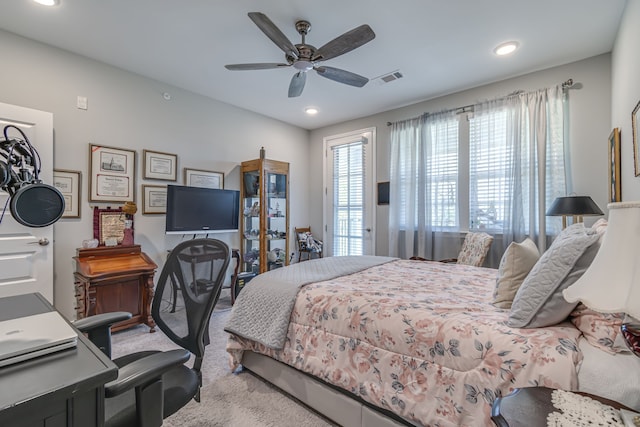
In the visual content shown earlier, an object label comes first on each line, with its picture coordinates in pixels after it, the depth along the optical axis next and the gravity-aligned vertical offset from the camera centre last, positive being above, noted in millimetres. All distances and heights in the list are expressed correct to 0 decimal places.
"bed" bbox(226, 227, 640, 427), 1096 -605
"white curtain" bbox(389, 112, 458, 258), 3895 +433
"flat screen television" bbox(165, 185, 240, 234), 3494 +39
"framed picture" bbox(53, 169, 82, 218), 2897 +259
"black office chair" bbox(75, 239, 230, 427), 1006 -539
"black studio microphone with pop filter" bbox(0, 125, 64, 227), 969 +79
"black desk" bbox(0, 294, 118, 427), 667 -421
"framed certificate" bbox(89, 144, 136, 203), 3117 +426
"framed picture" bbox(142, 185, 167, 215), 3496 +167
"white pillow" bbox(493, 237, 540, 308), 1544 -305
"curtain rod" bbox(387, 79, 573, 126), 3088 +1361
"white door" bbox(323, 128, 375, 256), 4801 +339
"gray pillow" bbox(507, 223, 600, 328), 1177 -284
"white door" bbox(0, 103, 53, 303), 2512 -250
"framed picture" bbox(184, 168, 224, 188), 3900 +475
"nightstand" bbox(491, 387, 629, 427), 775 -544
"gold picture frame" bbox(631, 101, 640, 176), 1831 +465
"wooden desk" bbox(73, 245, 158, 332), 2713 -679
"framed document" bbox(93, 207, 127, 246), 3115 -122
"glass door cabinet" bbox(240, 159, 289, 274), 4324 -42
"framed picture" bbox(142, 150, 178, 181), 3514 +584
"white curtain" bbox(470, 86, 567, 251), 3141 +584
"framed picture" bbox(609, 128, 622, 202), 2416 +413
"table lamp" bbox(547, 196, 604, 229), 2568 +64
